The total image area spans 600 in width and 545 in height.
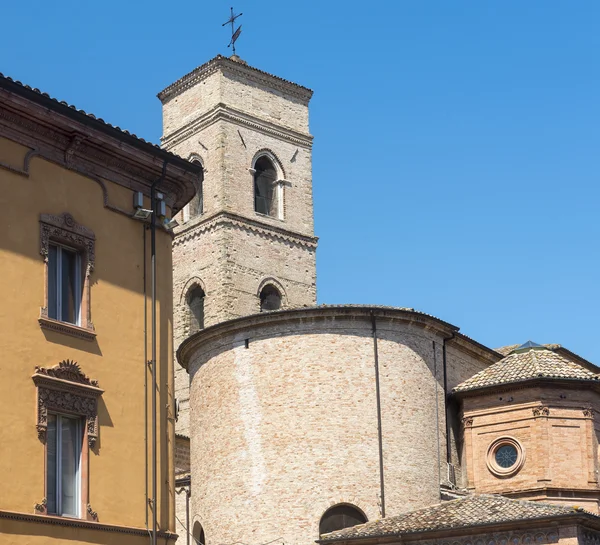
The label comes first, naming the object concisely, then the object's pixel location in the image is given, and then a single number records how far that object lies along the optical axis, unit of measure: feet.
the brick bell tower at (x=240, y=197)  141.08
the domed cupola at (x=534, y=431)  95.96
